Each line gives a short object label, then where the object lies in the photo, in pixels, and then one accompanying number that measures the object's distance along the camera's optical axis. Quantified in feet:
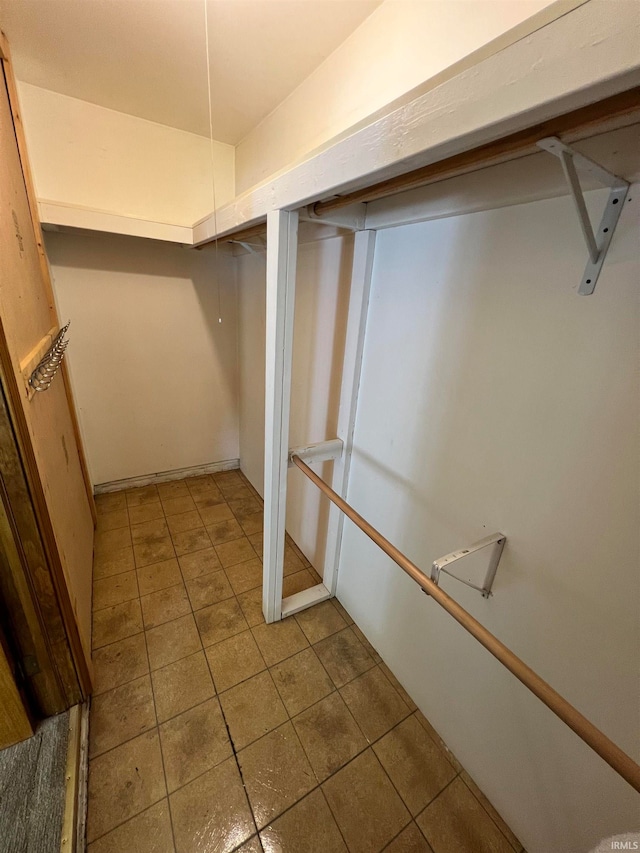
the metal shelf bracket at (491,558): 2.97
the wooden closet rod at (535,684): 1.94
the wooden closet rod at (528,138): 1.69
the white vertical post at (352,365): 4.30
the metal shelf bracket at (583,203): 1.95
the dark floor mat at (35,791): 3.18
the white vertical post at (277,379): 3.67
